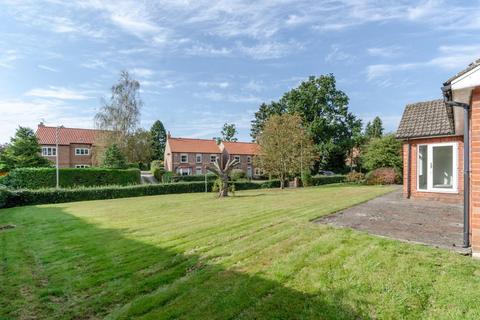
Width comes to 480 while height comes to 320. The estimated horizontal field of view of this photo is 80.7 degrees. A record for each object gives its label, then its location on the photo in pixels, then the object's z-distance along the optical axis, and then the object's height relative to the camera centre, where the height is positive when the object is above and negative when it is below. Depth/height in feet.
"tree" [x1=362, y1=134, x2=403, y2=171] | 97.50 +2.47
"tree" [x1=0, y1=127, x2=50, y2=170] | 99.55 +3.69
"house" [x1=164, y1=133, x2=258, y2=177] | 173.99 +4.97
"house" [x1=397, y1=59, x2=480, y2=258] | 15.70 +1.88
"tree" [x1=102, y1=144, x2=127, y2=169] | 112.34 +1.15
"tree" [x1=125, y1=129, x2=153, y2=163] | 132.98 +7.58
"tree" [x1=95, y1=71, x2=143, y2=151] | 127.44 +22.57
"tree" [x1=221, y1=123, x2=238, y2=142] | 273.62 +28.61
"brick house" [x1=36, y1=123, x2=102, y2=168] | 144.25 +8.66
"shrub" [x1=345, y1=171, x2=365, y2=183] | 114.60 -6.57
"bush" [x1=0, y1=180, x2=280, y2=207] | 66.18 -8.44
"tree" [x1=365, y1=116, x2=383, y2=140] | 246.68 +30.51
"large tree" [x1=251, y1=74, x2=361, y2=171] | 136.87 +23.69
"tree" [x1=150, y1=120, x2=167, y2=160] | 265.28 +26.15
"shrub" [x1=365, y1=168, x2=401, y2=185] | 90.94 -5.03
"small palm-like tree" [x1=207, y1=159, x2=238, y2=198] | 67.62 -3.01
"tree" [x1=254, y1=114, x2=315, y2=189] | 102.06 +5.19
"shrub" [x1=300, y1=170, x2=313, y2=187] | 108.45 -6.51
